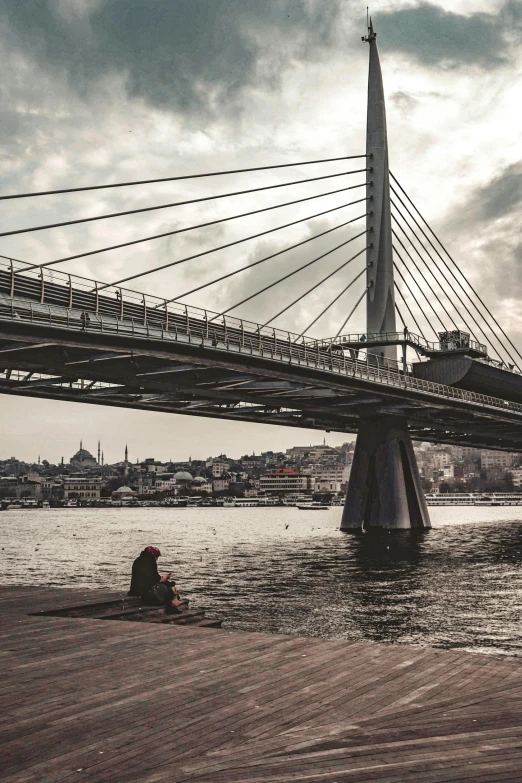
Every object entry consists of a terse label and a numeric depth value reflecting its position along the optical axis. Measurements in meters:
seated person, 15.18
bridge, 34.72
